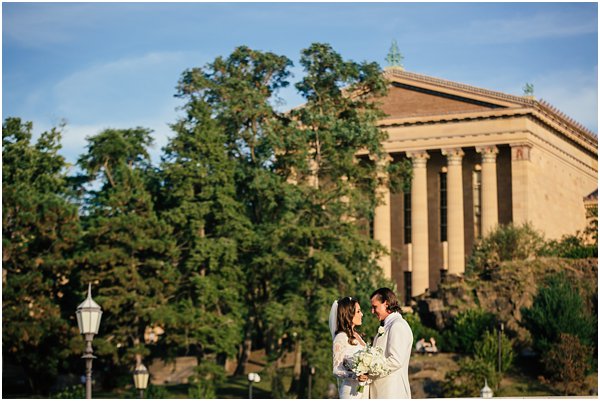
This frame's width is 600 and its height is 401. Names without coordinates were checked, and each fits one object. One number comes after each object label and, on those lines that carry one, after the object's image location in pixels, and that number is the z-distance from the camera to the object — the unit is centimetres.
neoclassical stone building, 6369
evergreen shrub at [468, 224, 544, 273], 5422
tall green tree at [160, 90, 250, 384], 4366
